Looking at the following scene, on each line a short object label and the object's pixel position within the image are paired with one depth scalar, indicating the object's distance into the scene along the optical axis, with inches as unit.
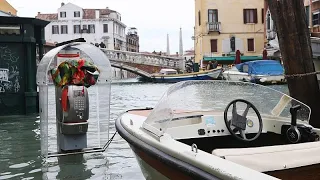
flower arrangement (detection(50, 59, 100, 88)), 208.1
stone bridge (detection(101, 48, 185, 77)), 1504.7
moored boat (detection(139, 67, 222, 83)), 1107.3
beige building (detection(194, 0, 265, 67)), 1371.8
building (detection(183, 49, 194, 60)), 3750.0
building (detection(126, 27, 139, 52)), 3110.2
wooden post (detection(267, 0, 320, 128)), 191.9
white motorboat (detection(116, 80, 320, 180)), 105.8
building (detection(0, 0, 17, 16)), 1184.3
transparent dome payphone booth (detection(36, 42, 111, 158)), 208.7
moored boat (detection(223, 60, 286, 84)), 863.7
